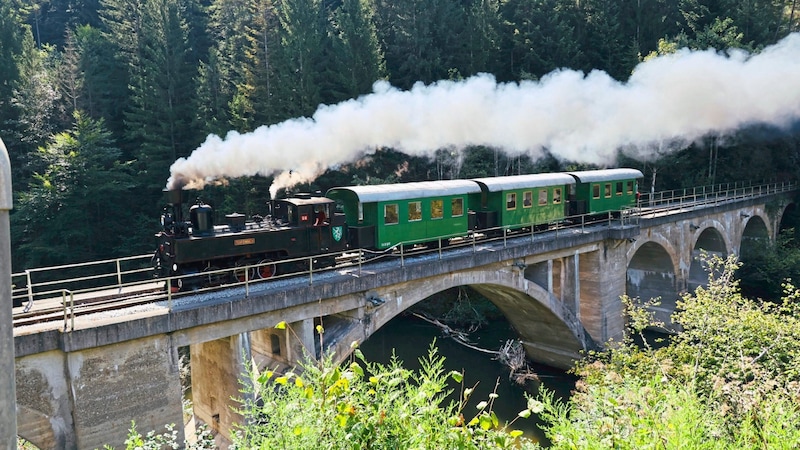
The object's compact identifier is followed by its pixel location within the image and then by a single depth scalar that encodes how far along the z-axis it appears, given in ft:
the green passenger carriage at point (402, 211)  53.16
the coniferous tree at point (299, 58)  119.24
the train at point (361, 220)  42.47
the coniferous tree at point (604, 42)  139.23
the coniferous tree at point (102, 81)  134.82
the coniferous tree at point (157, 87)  122.93
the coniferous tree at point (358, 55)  119.34
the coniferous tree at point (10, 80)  120.67
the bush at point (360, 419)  14.69
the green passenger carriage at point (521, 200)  67.00
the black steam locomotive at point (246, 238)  41.57
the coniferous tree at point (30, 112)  120.06
